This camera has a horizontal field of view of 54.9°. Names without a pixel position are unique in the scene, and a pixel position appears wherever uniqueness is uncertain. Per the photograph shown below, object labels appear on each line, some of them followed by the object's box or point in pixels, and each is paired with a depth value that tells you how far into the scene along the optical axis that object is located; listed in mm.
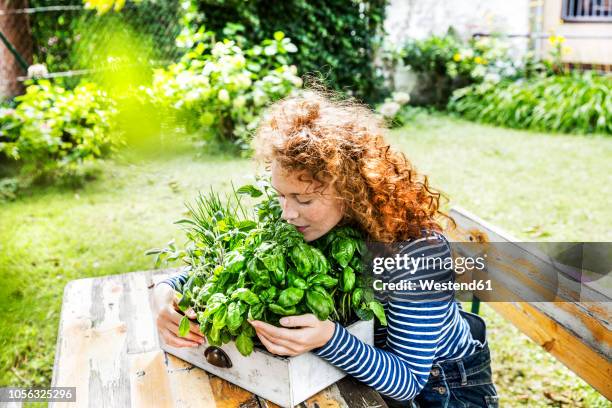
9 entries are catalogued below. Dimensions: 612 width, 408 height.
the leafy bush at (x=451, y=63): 8641
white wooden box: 1350
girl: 1483
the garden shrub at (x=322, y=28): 6672
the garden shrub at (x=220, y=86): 5758
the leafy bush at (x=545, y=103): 7124
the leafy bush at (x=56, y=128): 5387
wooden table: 1469
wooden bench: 1612
